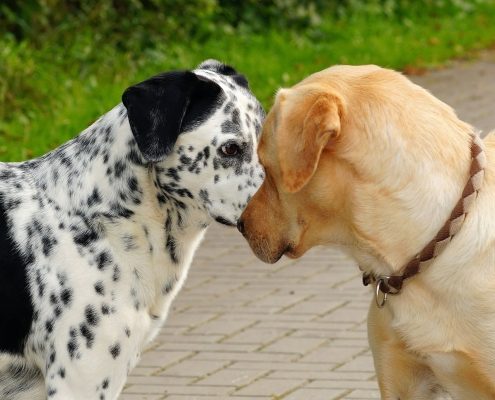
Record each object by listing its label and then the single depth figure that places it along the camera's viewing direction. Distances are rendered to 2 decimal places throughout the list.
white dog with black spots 9.14
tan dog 8.72
